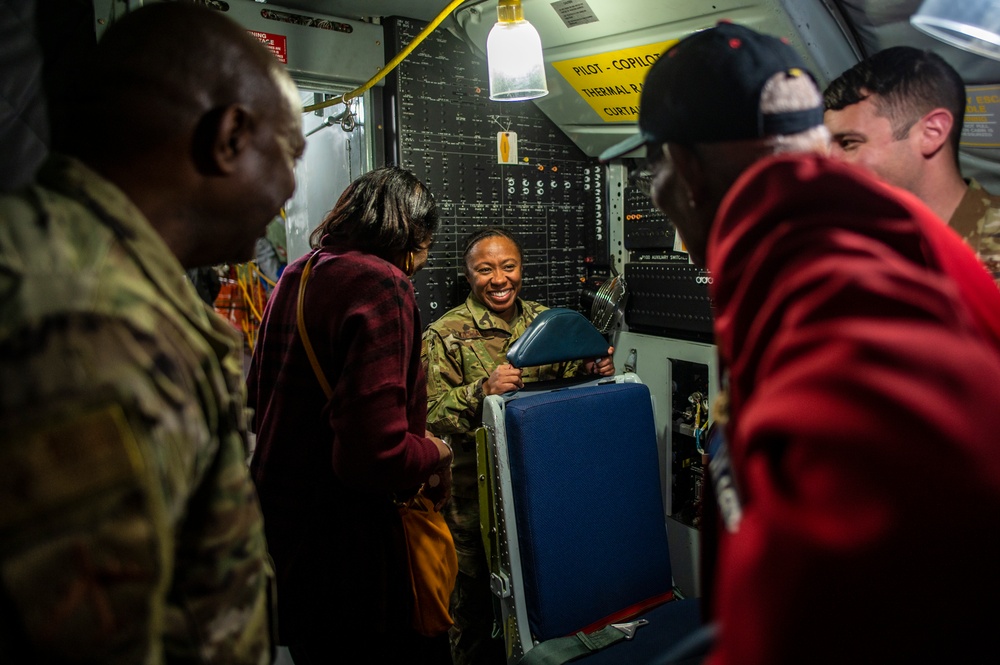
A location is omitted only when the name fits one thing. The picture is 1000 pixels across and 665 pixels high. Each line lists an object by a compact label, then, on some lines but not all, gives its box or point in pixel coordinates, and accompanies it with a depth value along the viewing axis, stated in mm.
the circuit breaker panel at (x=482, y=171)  3146
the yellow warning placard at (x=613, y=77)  2885
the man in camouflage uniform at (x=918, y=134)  1941
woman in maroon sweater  1697
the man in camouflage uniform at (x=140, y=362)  593
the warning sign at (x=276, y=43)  2699
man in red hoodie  492
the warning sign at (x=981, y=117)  2164
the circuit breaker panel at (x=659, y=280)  3141
